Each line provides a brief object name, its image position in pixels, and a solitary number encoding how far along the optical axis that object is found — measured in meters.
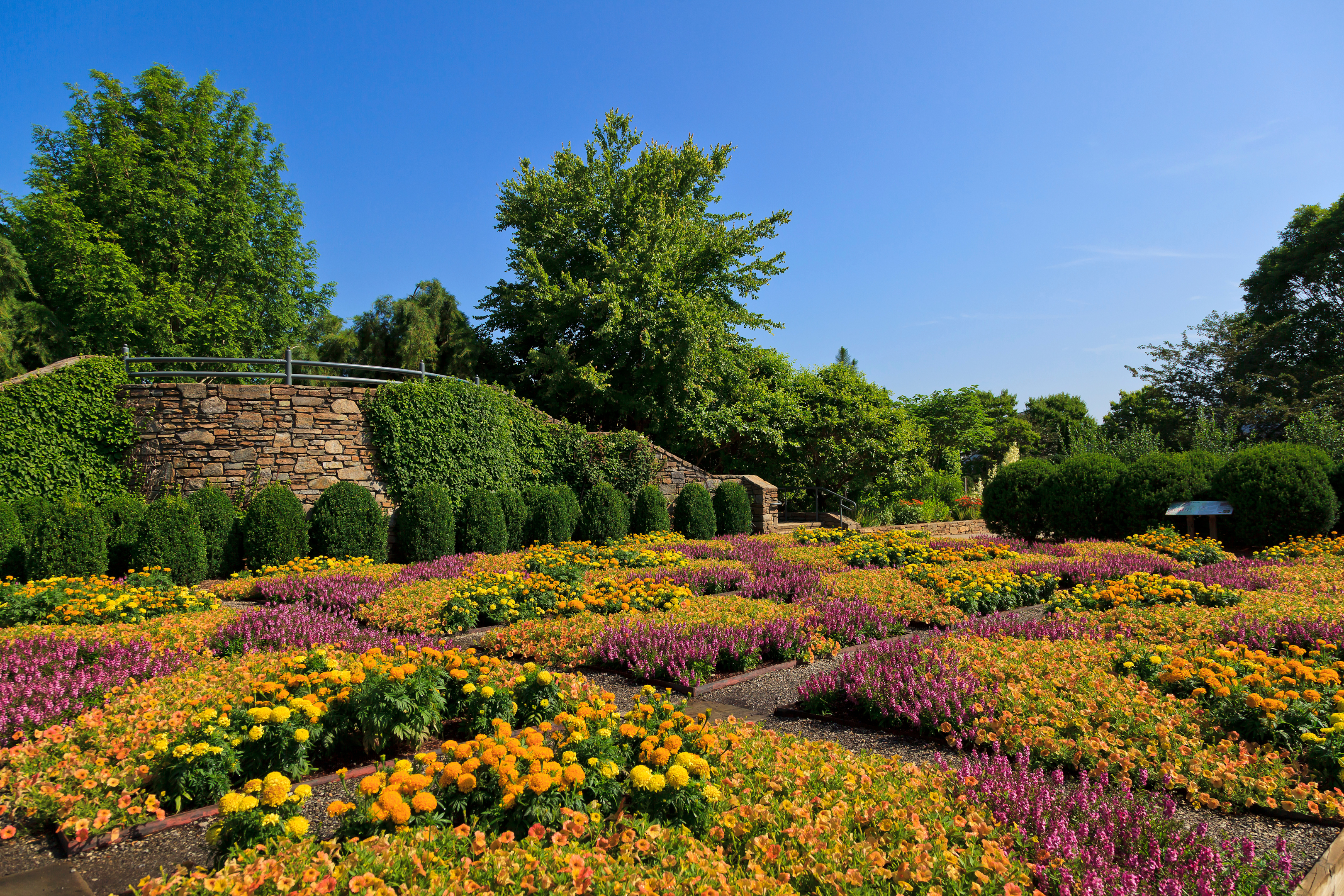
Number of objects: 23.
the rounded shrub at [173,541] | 8.71
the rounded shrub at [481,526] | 11.38
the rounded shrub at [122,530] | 9.02
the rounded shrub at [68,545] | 8.20
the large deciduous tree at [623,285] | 17.56
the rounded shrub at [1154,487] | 11.52
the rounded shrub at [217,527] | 9.62
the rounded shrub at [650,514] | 13.62
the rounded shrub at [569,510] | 12.38
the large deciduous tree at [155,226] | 18.16
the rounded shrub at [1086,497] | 12.07
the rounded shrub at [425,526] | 10.77
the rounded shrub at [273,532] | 9.70
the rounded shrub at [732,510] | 14.73
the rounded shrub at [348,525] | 10.17
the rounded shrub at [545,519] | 12.21
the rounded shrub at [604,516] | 12.97
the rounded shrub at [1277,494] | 10.34
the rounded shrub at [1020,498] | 12.81
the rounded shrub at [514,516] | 12.05
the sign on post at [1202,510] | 10.98
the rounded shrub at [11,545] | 8.40
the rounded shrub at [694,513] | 14.07
